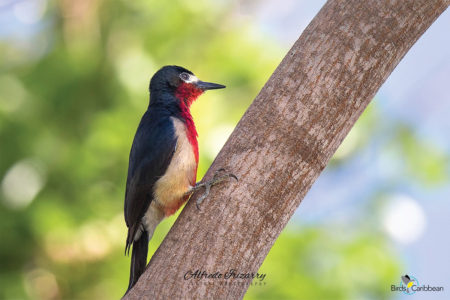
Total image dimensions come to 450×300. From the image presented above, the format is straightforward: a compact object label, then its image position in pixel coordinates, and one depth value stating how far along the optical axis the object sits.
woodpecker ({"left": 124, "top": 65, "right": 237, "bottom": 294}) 7.68
